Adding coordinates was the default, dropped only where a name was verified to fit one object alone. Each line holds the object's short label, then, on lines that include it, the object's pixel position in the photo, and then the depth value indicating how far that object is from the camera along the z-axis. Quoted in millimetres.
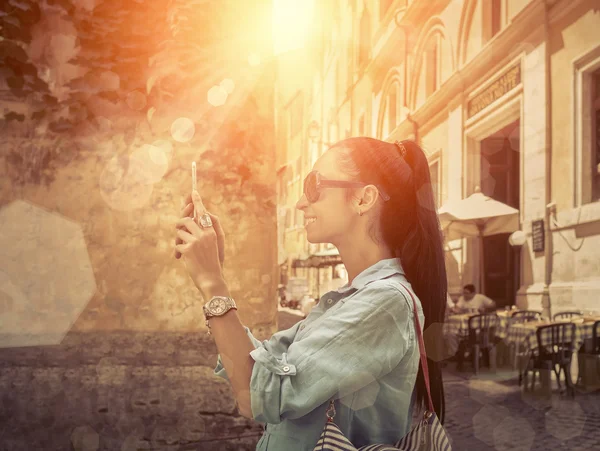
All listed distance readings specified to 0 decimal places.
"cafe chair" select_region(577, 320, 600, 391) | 8273
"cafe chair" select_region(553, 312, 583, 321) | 10016
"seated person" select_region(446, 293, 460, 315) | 11173
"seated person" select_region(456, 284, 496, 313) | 11898
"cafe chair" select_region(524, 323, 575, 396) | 7969
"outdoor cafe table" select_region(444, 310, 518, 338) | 9945
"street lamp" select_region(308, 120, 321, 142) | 32062
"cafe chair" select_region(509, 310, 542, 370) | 10038
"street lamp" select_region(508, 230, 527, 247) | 12578
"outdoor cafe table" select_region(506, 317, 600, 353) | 8070
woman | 1315
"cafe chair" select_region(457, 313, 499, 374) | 9859
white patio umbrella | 12188
